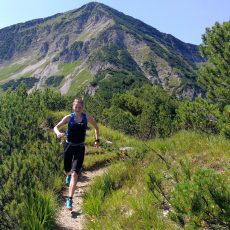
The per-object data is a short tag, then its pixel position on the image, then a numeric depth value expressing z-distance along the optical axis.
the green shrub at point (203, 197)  2.88
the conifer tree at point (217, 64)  13.45
